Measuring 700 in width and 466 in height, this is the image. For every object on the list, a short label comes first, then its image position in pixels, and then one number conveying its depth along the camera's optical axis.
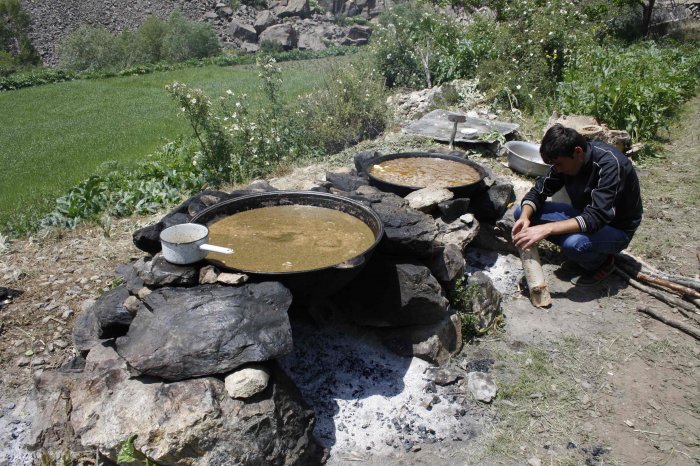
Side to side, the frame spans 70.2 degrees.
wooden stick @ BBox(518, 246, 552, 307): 4.22
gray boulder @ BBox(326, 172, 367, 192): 4.90
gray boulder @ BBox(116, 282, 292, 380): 2.56
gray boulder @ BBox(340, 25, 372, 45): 40.56
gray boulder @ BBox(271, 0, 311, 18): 41.91
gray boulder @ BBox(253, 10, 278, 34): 37.12
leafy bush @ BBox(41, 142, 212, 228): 6.02
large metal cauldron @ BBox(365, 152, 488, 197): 4.60
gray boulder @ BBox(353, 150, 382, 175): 5.14
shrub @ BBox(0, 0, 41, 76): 27.50
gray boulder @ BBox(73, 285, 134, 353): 2.95
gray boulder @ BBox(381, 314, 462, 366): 3.57
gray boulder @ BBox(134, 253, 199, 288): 2.94
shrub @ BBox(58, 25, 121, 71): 25.34
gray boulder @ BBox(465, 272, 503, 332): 3.99
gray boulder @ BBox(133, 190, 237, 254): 3.30
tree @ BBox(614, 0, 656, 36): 15.07
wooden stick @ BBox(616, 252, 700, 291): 4.19
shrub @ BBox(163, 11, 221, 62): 28.02
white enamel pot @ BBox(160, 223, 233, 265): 2.93
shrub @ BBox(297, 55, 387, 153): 8.47
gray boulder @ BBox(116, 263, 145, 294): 3.04
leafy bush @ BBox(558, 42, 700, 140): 7.46
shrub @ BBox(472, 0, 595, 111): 9.61
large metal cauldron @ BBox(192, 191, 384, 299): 2.90
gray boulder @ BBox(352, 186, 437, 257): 3.59
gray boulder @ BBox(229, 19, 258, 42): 36.22
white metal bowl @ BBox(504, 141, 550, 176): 6.19
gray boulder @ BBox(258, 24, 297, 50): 34.88
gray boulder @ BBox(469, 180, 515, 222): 4.96
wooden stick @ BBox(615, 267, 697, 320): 4.06
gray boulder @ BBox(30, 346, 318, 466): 2.42
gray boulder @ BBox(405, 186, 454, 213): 4.42
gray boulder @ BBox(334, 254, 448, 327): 3.54
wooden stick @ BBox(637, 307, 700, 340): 3.79
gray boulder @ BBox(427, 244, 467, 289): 3.92
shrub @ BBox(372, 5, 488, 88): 11.43
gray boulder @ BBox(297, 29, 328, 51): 35.25
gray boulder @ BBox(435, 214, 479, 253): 4.46
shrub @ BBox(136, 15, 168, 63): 27.40
